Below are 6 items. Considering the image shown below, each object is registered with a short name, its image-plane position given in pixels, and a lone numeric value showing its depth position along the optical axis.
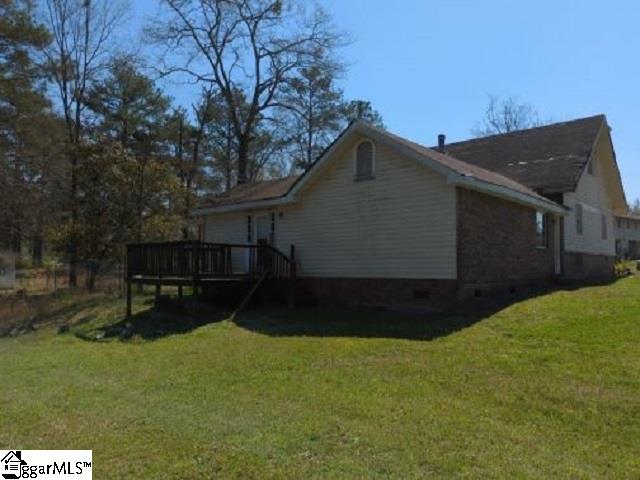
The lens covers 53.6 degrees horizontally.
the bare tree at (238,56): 35.56
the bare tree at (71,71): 31.30
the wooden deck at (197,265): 16.25
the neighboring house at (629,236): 60.94
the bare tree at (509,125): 47.97
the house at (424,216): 15.03
